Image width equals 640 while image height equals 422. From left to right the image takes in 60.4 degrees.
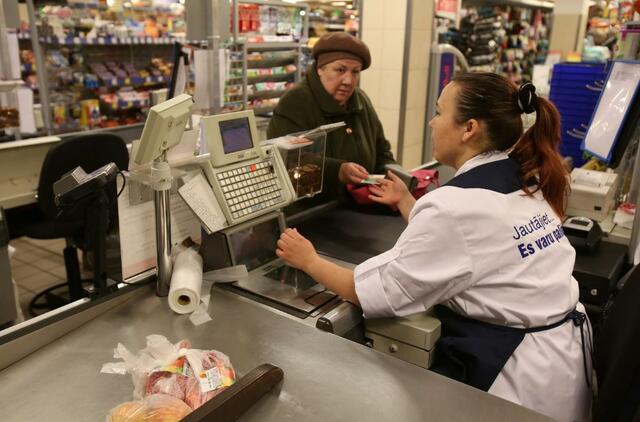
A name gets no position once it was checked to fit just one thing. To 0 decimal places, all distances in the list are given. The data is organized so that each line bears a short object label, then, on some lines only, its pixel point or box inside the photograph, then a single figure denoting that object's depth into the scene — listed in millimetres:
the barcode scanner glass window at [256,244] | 1682
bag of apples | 1067
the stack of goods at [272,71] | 4949
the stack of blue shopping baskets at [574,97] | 3318
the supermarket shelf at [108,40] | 4488
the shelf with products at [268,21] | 4643
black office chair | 3143
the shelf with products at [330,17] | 6480
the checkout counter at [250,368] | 1141
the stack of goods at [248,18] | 4742
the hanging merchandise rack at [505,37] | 6148
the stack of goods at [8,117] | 3490
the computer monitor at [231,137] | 1596
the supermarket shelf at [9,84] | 3203
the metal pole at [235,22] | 4383
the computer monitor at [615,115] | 2443
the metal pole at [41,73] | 4242
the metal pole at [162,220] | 1459
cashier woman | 1379
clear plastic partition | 1869
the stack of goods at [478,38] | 6137
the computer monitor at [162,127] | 1350
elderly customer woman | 2506
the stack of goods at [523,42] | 7309
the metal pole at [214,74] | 3320
